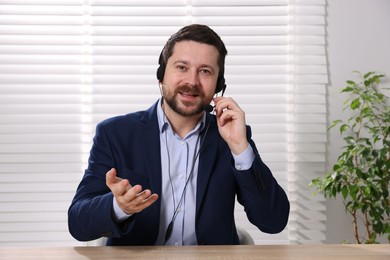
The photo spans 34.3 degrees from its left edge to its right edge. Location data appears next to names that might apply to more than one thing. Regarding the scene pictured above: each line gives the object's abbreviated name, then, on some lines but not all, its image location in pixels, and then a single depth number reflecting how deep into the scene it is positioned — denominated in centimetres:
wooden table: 169
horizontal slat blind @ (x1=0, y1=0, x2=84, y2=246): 349
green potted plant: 322
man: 208
